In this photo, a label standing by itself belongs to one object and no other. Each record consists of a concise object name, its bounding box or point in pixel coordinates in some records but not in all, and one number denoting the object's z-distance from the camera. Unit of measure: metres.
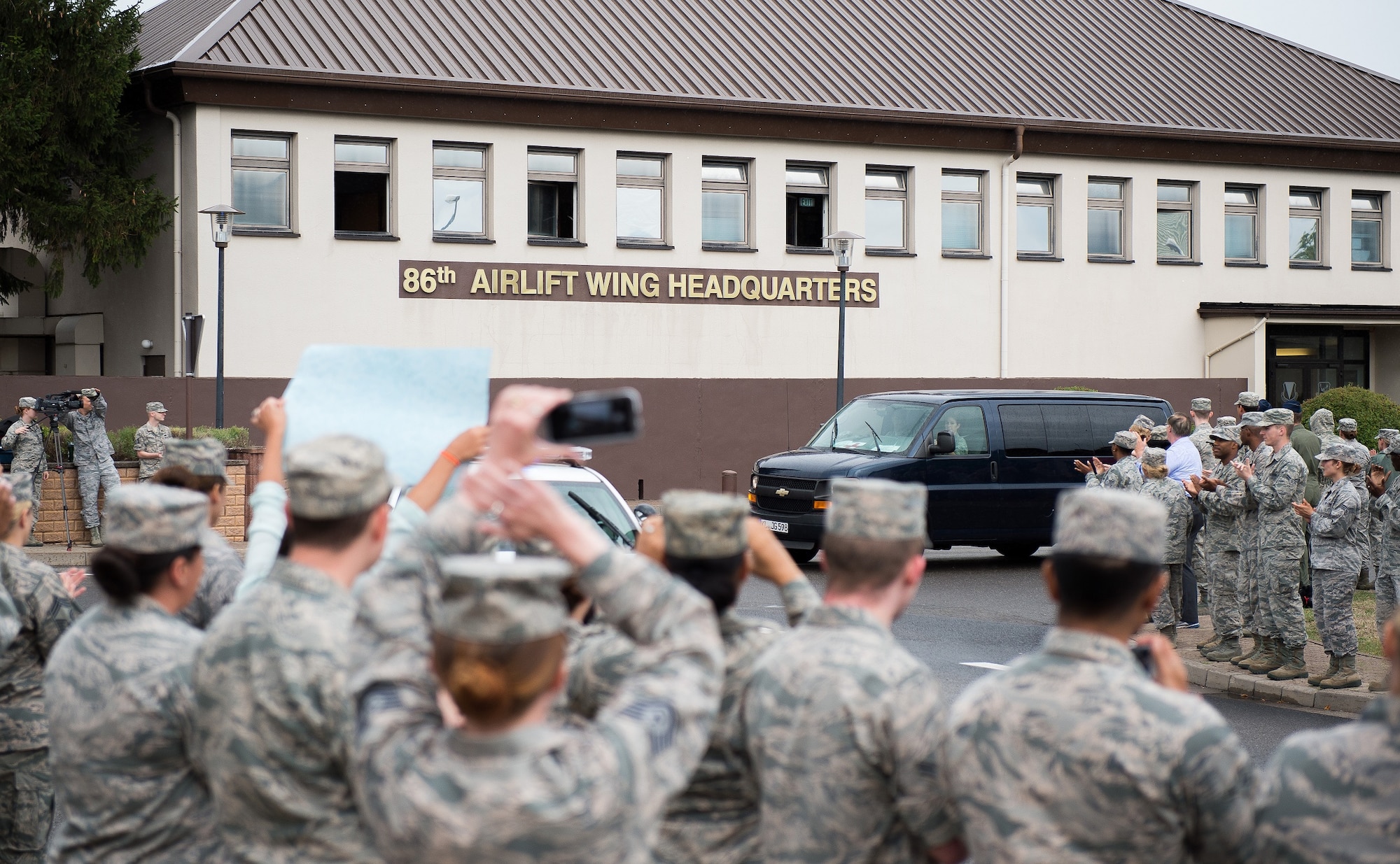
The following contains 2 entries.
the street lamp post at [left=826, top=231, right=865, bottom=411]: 22.94
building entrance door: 32.62
